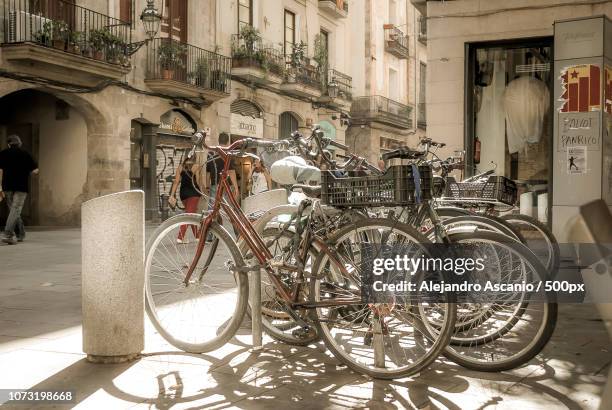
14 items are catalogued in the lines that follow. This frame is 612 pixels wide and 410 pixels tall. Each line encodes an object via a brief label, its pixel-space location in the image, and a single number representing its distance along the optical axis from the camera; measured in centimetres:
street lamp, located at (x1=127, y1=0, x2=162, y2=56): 1702
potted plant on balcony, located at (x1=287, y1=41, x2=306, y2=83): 2492
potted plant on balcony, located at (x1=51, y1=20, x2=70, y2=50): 1523
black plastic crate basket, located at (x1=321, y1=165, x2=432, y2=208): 358
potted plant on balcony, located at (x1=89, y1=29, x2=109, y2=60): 1641
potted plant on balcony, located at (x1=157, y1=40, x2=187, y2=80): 1880
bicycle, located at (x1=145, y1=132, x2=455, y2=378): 365
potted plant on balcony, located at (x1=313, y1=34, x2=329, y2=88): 2678
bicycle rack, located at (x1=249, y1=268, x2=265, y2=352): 418
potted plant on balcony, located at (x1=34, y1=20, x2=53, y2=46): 1499
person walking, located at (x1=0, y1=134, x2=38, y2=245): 1195
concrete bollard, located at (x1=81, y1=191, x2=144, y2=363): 399
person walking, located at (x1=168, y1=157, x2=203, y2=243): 1146
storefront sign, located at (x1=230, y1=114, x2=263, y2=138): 2280
